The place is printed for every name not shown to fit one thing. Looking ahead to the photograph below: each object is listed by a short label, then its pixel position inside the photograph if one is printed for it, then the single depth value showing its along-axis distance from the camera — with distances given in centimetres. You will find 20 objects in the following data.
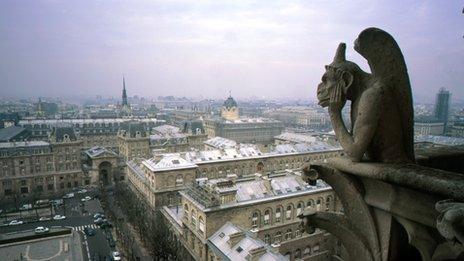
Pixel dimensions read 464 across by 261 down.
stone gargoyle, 473
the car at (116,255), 4200
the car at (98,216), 5794
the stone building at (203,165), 5412
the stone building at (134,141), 8225
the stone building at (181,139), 8469
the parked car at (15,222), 5447
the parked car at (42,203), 6475
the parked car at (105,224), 5394
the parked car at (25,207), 6277
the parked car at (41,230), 4779
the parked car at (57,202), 6575
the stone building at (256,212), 3641
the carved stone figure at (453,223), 294
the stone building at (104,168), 7844
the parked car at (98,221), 5529
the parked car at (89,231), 5055
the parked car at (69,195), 7088
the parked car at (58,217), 5719
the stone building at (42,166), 7019
